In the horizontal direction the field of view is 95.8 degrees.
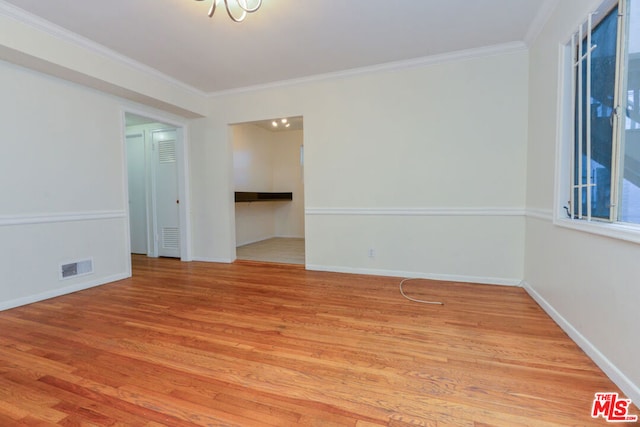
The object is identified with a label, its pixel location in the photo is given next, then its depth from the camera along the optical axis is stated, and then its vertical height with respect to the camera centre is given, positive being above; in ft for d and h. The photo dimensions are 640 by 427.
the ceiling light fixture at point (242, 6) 7.09 +5.28
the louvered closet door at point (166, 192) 15.57 +0.57
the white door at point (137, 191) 16.53 +0.69
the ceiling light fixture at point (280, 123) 19.46 +5.43
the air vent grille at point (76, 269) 10.07 -2.34
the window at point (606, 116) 5.05 +1.60
